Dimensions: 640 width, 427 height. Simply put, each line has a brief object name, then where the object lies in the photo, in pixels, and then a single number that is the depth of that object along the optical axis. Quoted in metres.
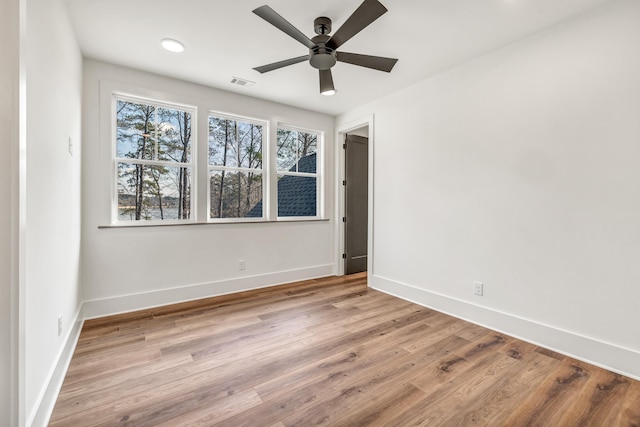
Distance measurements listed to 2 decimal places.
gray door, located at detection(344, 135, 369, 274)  4.69
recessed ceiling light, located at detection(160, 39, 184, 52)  2.55
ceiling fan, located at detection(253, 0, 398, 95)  1.78
